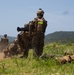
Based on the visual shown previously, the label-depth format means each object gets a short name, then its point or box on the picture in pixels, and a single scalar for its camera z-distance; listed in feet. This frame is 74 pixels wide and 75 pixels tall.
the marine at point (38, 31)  50.16
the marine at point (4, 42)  99.40
